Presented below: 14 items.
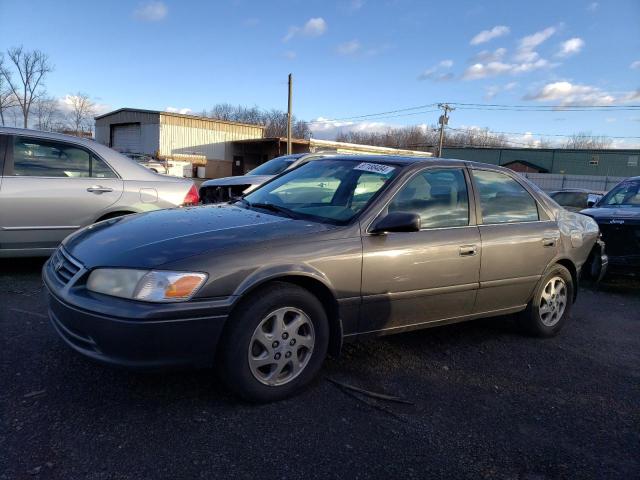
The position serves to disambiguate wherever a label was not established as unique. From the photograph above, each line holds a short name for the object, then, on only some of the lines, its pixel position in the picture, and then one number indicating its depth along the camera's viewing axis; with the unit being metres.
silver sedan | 5.11
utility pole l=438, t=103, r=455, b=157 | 44.47
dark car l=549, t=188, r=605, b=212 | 12.05
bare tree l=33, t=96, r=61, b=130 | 56.92
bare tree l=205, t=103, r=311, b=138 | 74.62
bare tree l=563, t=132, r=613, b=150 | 67.94
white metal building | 34.72
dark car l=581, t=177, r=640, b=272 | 6.49
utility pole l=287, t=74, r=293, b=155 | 28.48
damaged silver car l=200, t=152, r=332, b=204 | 8.69
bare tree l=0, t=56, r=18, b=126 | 50.03
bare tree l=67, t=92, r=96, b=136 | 64.69
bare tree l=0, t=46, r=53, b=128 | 57.24
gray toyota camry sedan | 2.64
